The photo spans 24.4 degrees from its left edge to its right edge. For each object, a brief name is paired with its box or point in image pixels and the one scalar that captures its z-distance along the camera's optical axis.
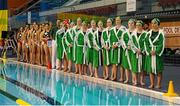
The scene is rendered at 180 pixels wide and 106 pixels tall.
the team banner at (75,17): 18.73
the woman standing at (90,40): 9.85
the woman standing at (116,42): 9.00
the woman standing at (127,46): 8.61
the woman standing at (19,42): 15.88
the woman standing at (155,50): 7.89
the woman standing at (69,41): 10.91
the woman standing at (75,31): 10.60
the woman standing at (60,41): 11.55
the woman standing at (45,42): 12.93
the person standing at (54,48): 12.59
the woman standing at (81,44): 10.32
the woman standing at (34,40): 13.68
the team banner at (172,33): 16.50
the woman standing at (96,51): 9.64
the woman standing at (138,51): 8.30
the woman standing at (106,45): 9.25
